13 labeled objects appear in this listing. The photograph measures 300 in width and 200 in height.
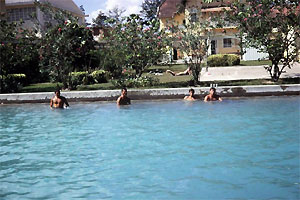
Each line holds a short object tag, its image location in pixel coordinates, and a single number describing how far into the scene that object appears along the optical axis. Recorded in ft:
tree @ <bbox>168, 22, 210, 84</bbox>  65.77
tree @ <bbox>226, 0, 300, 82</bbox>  63.98
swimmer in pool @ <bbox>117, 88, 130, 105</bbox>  54.80
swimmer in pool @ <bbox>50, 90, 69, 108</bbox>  54.85
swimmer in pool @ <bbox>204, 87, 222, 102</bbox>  54.29
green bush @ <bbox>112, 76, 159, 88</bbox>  67.62
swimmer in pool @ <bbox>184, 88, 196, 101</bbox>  54.80
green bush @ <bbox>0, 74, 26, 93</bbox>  70.38
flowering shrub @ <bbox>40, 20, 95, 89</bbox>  69.77
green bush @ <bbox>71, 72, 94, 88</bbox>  79.51
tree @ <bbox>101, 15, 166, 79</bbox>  68.90
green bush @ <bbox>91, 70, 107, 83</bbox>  82.07
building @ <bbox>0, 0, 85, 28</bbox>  121.49
